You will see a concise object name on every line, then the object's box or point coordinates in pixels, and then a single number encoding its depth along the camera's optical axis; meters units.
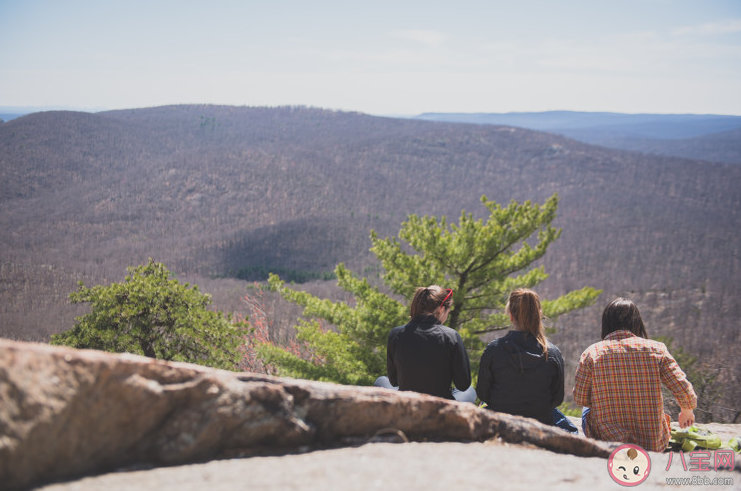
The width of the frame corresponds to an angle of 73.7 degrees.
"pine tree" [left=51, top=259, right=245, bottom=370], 7.00
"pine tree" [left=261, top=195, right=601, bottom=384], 9.48
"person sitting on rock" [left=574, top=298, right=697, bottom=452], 3.09
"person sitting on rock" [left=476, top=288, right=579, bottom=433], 3.35
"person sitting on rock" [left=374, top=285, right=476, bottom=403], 3.60
